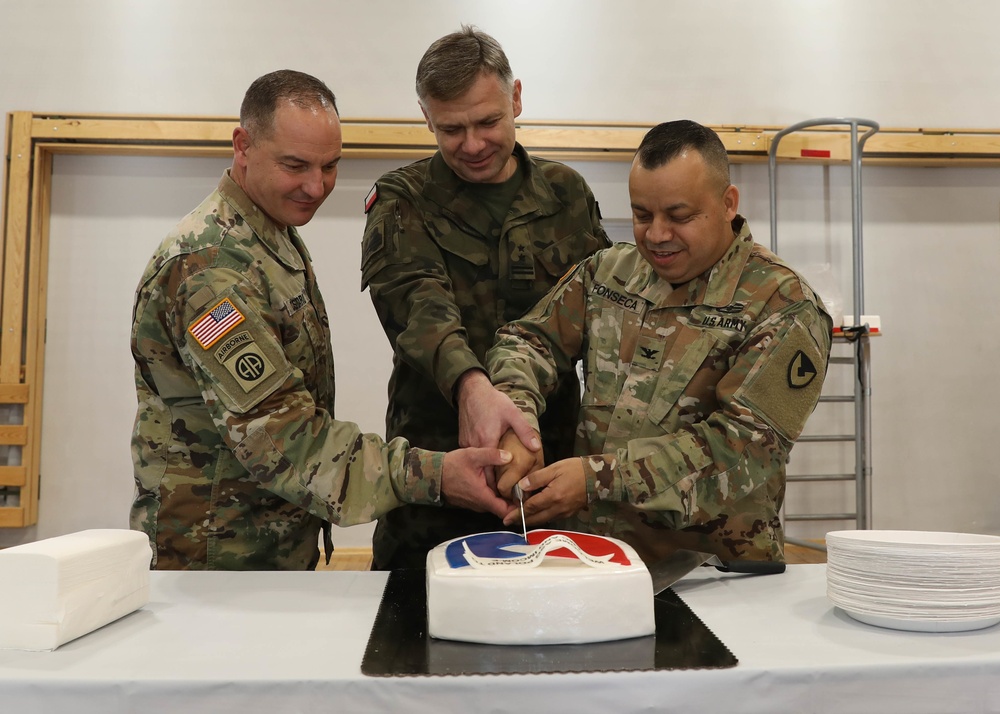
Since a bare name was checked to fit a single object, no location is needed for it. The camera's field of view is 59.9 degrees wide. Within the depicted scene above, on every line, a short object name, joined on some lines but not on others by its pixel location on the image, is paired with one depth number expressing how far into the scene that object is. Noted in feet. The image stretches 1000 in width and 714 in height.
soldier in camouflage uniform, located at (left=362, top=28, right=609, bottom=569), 6.65
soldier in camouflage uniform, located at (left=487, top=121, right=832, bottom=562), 5.40
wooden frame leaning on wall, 14.42
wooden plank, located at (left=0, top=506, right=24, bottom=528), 14.28
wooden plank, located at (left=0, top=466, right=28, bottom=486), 14.33
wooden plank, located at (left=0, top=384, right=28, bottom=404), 14.38
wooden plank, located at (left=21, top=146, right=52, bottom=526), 14.52
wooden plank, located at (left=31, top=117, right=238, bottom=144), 14.48
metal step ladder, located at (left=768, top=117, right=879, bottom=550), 14.23
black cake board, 3.41
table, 3.27
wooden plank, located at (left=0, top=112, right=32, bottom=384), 14.38
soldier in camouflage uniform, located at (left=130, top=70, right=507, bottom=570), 5.23
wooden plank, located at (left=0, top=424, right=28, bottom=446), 14.40
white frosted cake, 3.68
